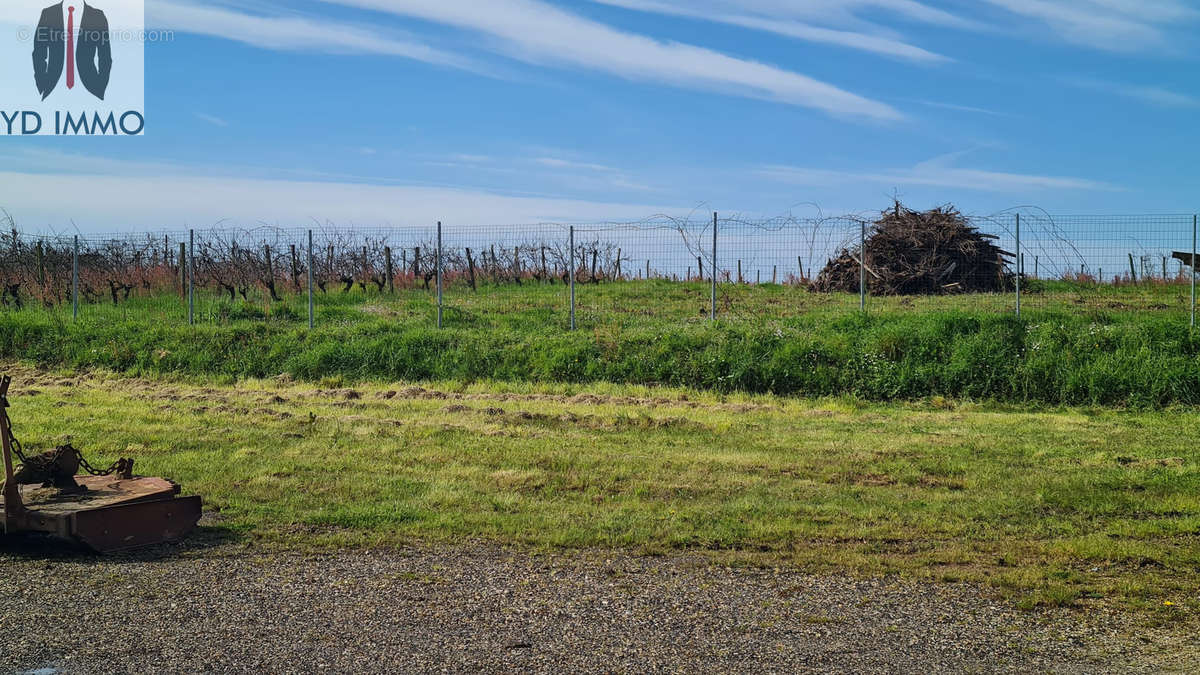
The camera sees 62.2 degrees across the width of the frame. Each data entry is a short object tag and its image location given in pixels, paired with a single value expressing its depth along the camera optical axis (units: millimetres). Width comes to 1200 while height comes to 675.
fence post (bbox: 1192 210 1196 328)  15131
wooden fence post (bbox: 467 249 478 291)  21297
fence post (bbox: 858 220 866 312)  15684
